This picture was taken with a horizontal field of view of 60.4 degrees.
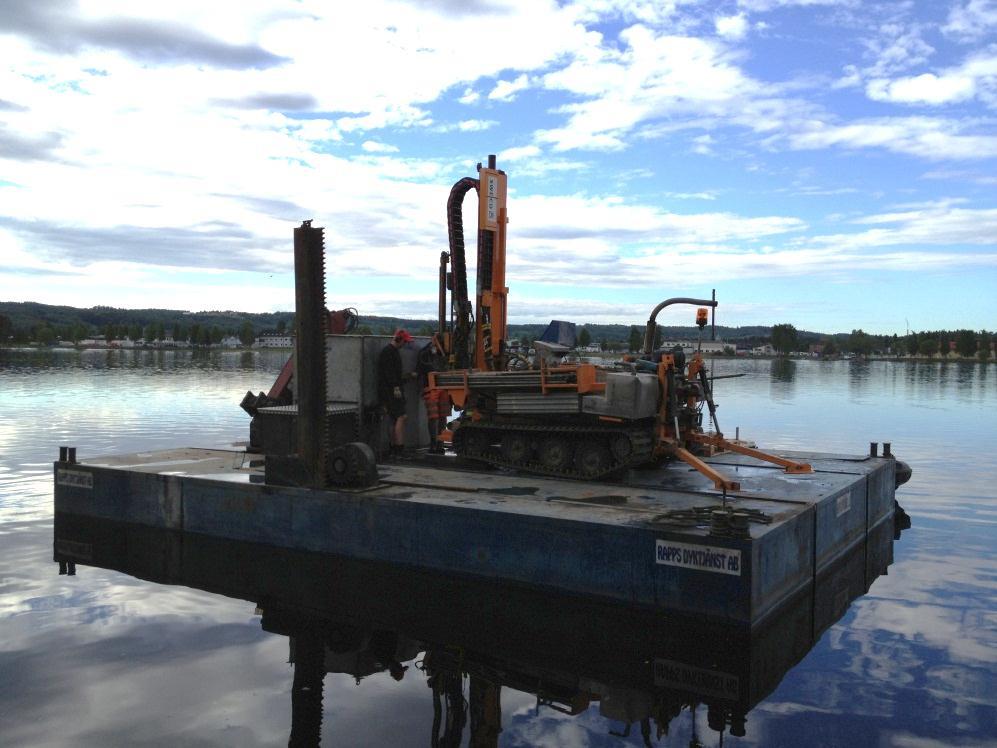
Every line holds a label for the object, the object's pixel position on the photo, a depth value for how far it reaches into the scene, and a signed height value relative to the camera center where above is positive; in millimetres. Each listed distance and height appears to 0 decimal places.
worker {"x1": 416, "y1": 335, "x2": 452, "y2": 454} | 13859 -1000
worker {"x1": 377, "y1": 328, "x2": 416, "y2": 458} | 13761 -777
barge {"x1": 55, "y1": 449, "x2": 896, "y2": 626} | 8734 -2221
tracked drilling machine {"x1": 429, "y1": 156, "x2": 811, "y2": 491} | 11711 -1095
